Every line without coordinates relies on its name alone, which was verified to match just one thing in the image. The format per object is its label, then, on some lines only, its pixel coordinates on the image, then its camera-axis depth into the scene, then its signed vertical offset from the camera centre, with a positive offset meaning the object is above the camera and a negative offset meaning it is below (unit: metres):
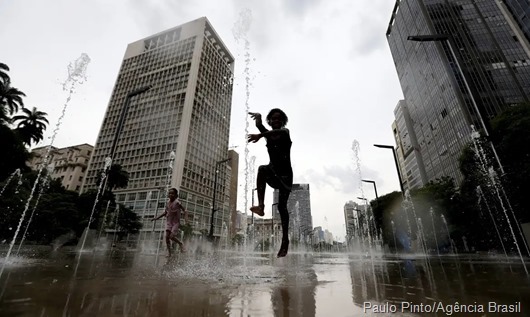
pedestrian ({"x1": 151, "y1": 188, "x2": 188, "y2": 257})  8.25 +1.31
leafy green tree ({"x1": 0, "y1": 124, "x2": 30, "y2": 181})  21.11 +9.07
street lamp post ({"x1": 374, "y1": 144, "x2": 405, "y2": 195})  16.69 +7.01
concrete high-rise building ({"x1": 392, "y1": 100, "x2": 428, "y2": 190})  84.50 +37.83
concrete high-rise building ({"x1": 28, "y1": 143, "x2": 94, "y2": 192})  76.31 +28.17
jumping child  4.17 +1.41
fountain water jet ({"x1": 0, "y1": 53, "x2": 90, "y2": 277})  10.92 +6.45
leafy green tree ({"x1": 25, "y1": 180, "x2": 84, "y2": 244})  20.23 +3.48
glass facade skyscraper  52.72 +41.97
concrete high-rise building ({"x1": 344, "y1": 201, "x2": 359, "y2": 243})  78.11 +7.71
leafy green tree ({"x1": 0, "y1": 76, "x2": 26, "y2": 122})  26.42 +16.41
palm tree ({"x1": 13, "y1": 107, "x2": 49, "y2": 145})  31.88 +16.66
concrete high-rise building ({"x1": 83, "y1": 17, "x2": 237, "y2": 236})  62.84 +36.20
